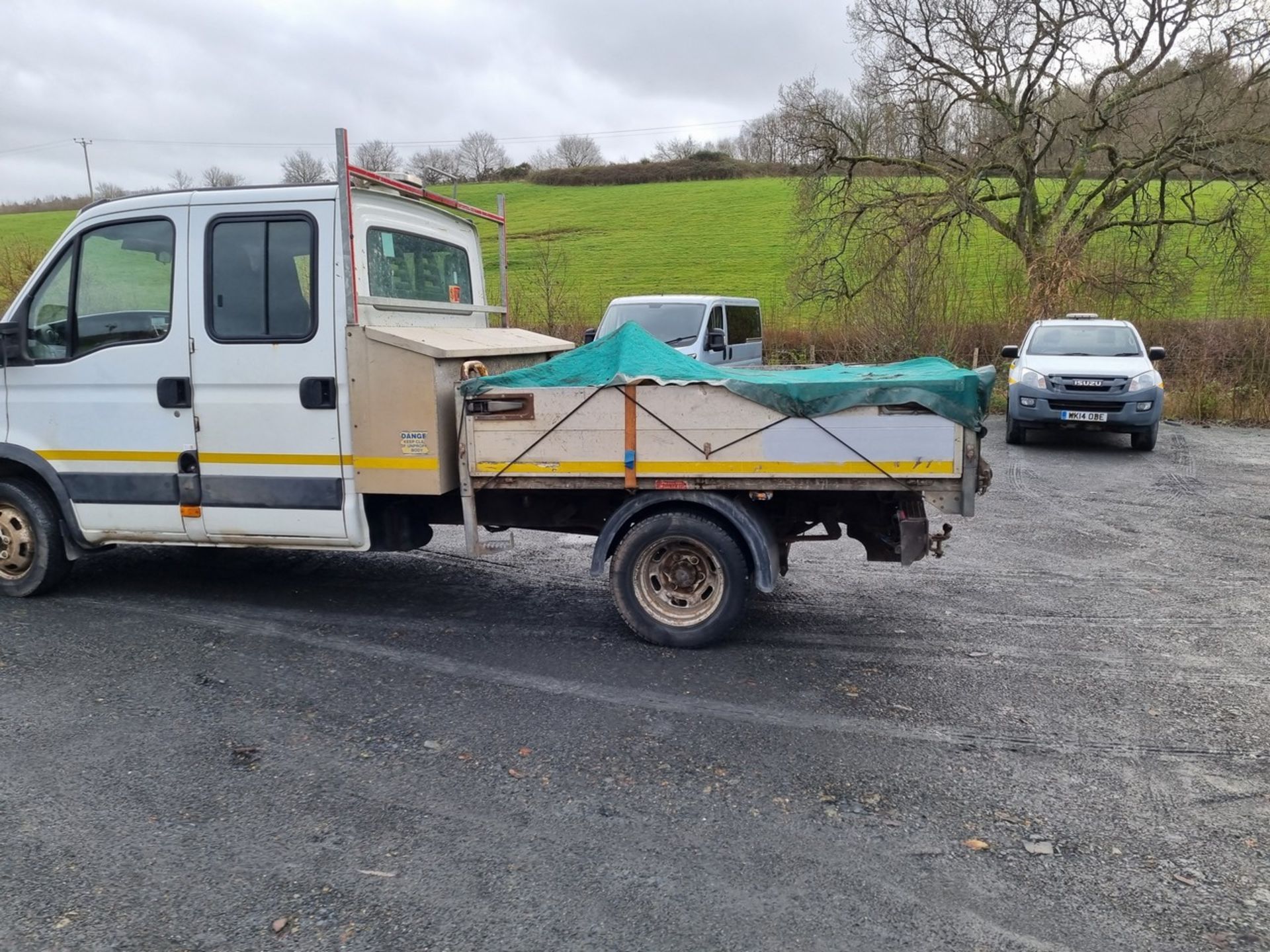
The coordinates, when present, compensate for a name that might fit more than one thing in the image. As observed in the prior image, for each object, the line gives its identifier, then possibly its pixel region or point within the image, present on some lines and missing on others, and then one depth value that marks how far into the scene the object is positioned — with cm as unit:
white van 1320
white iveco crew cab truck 480
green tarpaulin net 455
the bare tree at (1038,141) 1881
